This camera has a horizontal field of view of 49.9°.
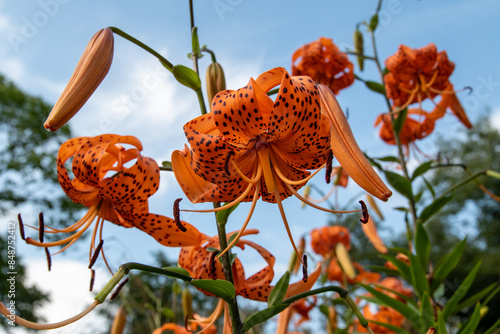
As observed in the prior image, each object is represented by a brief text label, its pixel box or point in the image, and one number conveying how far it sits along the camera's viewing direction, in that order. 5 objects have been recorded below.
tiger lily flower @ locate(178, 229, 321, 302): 0.43
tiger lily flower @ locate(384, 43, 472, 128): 0.69
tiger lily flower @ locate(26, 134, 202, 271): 0.42
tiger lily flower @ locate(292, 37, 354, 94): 0.69
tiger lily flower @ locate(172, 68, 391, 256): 0.33
